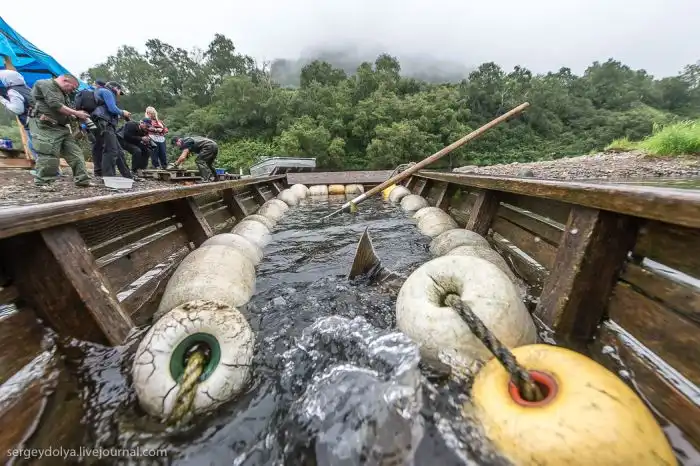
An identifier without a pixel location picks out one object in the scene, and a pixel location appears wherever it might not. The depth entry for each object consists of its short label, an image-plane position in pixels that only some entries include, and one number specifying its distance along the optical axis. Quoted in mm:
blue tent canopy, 7496
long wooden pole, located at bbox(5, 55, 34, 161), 9514
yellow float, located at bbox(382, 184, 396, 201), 10027
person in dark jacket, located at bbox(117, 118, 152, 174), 8820
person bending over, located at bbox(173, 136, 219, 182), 8148
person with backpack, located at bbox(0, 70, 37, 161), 6638
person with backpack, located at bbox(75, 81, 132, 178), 6621
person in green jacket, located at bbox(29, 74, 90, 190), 4977
